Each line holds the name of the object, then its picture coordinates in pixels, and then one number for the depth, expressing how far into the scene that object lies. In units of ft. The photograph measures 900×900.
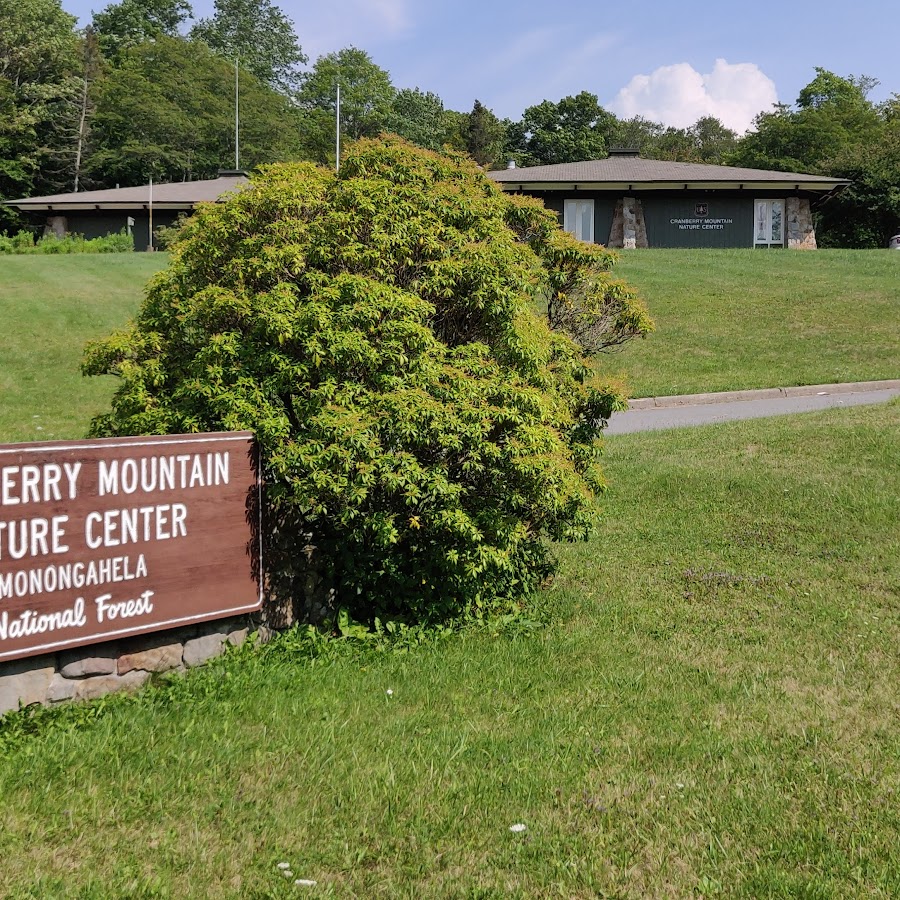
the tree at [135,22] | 233.96
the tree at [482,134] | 205.77
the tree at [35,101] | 155.94
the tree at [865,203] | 126.93
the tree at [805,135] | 173.78
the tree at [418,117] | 221.87
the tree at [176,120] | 166.91
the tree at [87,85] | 167.53
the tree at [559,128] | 229.86
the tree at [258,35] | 271.69
